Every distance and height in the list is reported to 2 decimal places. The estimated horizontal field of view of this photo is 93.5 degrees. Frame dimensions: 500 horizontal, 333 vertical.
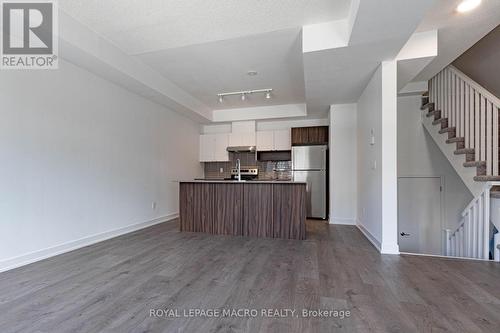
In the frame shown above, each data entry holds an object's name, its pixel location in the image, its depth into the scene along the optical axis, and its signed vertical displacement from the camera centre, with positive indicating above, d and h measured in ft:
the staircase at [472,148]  9.70 +0.90
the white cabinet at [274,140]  20.08 +2.33
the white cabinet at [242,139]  20.44 +2.48
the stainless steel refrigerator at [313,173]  17.66 -0.47
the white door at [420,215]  14.60 -3.05
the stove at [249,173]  21.22 -0.53
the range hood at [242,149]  20.43 +1.59
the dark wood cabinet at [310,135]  18.65 +2.53
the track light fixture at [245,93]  15.91 +5.19
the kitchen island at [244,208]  12.42 -2.28
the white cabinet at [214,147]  21.34 +1.82
